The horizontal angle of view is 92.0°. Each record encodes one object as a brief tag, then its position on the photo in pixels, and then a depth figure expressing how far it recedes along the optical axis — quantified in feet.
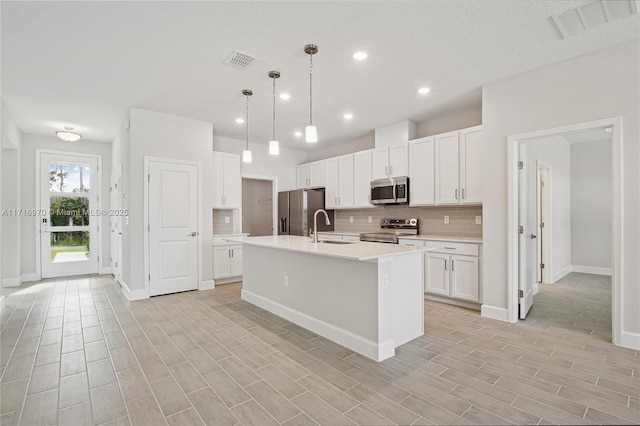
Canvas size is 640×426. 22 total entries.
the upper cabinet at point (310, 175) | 21.83
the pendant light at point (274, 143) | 11.19
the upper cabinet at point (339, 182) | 19.74
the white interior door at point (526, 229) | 11.73
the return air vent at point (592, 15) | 7.59
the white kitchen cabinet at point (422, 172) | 15.37
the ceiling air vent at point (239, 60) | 9.95
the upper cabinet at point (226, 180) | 18.30
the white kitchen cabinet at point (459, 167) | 13.73
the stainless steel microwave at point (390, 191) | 16.31
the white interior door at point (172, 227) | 15.44
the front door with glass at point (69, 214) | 19.88
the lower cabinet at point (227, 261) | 17.87
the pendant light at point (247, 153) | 12.91
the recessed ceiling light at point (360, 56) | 9.86
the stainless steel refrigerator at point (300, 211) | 20.62
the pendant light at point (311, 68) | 9.45
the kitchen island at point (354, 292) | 8.63
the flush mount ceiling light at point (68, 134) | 17.84
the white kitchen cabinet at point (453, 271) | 12.91
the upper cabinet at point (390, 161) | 16.56
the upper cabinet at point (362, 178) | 18.56
